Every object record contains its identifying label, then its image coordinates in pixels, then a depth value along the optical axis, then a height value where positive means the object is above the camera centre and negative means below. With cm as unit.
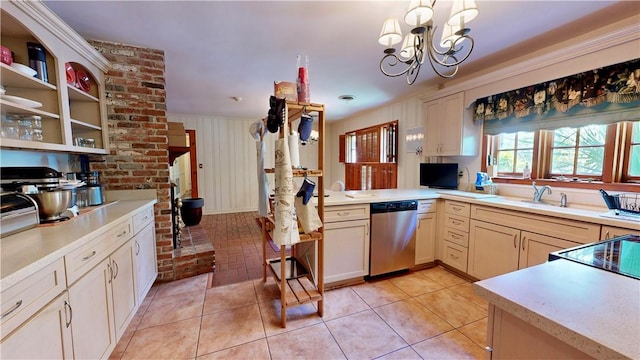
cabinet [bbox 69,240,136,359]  121 -82
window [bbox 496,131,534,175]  269 +13
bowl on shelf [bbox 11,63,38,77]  144 +59
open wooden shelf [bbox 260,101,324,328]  187 -93
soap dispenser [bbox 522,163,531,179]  264 -10
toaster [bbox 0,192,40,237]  119 -25
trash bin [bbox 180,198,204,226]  396 -77
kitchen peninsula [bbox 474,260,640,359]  54 -39
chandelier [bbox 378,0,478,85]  124 +78
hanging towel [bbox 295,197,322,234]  188 -41
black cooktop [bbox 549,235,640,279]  88 -38
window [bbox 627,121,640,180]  195 +8
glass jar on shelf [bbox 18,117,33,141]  154 +23
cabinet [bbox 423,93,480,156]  294 +44
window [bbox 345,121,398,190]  445 +13
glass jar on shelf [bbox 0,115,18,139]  143 +23
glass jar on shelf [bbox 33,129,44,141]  161 +20
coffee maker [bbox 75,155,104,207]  201 -22
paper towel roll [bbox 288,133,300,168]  180 +11
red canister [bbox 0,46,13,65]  139 +64
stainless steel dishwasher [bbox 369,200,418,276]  257 -79
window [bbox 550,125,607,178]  217 +11
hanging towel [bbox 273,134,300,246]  171 -24
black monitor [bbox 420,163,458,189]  322 -17
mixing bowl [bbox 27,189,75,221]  144 -23
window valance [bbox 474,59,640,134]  183 +55
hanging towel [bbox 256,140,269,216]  219 -19
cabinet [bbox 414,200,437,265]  283 -81
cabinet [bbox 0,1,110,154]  144 +58
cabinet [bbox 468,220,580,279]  201 -78
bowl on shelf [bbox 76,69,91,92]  202 +72
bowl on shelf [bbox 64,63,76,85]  188 +72
